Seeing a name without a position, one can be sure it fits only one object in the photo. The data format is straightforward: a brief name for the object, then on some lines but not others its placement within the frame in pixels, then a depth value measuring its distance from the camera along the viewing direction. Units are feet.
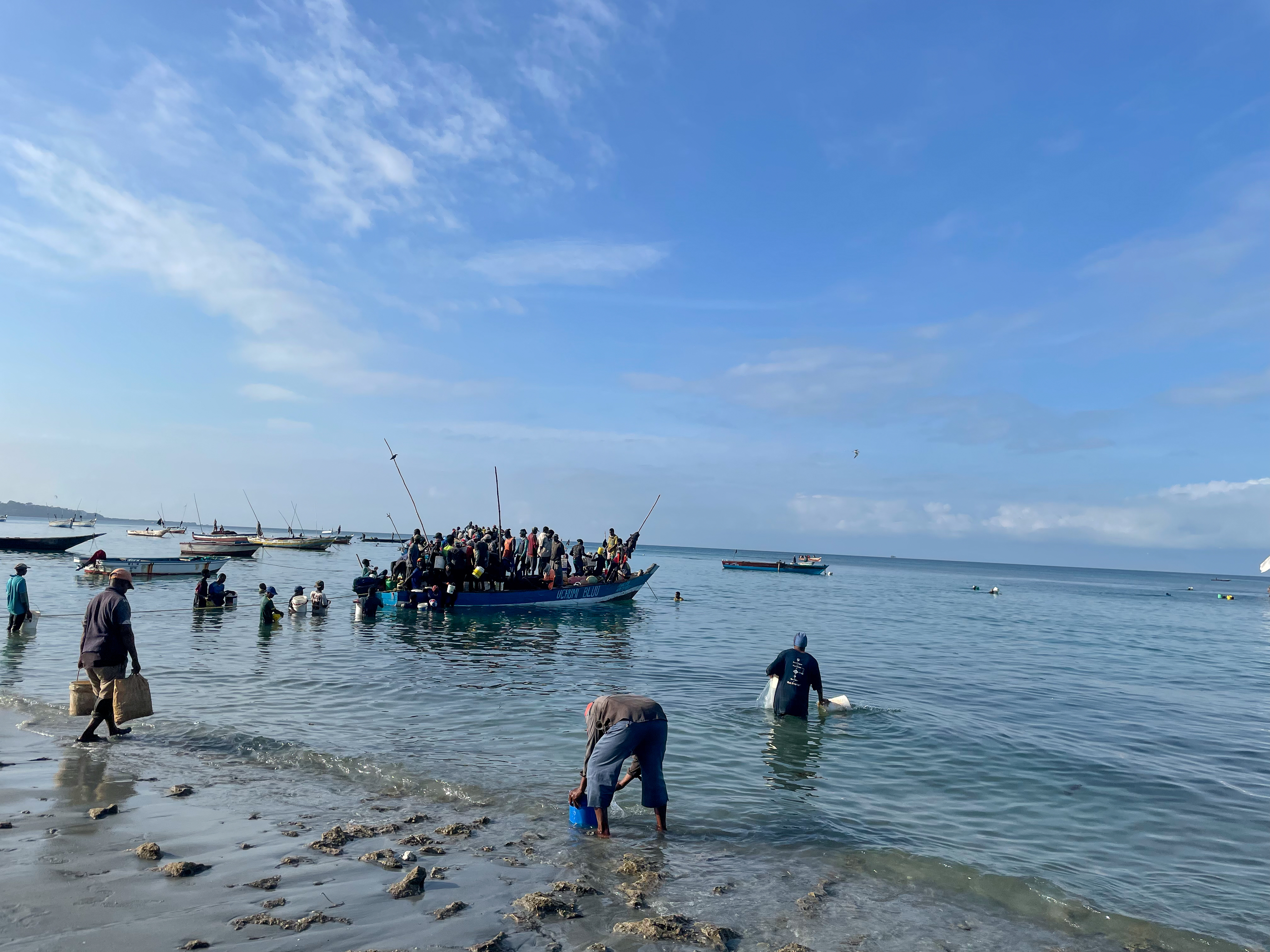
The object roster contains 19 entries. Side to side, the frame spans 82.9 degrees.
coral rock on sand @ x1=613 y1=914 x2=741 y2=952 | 16.19
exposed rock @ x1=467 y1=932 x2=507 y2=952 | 14.83
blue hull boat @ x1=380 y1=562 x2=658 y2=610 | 87.56
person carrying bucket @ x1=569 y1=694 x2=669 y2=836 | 20.85
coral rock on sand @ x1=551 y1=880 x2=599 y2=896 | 18.06
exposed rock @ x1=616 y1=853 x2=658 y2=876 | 19.75
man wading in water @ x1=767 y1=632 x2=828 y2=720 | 38.19
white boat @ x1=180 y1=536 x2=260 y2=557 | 202.90
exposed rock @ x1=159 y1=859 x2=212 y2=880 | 16.85
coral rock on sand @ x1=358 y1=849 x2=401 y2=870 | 18.65
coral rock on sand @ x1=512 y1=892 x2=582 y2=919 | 16.84
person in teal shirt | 53.21
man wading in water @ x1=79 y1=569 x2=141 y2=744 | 27.32
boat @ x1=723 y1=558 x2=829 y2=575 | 282.77
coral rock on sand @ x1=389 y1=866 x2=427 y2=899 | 16.88
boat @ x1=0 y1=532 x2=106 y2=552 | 179.22
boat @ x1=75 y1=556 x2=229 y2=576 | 107.96
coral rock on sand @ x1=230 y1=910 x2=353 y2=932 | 14.83
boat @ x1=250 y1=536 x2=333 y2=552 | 265.75
